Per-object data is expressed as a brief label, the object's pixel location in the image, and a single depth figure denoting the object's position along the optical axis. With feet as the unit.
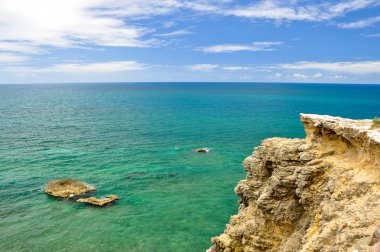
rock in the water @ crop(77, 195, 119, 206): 172.20
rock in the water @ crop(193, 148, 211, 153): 270.87
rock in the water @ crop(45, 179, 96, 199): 184.34
